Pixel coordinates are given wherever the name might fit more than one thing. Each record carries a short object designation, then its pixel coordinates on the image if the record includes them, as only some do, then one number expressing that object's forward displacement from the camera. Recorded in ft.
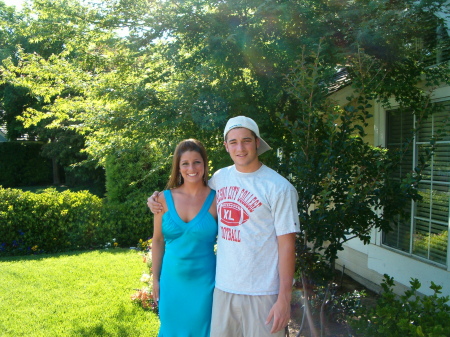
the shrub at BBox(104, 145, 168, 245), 29.68
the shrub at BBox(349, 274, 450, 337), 8.27
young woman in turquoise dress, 8.43
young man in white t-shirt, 7.25
